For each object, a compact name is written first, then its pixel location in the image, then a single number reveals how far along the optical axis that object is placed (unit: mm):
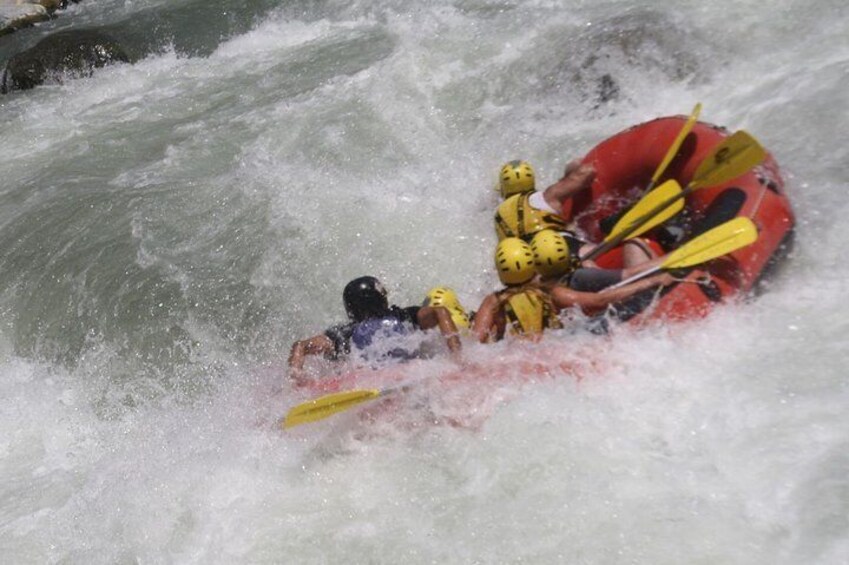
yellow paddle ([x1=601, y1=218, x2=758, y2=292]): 7684
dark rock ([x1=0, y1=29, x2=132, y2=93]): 19797
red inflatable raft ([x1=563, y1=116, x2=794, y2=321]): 7754
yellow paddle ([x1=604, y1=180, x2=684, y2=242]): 8906
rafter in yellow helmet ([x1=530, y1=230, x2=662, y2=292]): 8352
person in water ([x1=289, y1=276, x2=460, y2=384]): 8320
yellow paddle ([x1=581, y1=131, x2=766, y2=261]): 8375
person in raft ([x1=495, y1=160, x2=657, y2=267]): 9633
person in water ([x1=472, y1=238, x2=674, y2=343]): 8187
